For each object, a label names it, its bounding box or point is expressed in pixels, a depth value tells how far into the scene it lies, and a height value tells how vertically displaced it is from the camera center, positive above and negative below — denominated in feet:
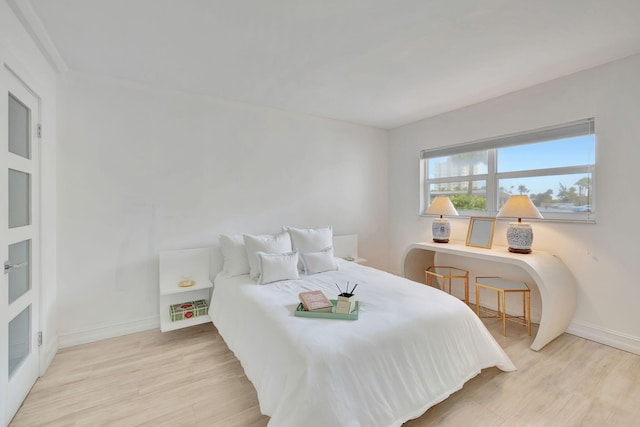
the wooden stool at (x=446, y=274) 10.71 -2.68
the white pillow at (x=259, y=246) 8.55 -1.25
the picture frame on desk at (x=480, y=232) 9.67 -0.77
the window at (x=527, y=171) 8.35 +1.43
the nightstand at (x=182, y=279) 8.37 -2.42
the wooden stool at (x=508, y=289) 8.51 -2.47
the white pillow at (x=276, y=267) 8.04 -1.78
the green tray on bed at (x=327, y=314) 5.62 -2.20
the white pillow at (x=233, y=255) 8.82 -1.57
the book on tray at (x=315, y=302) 5.92 -2.08
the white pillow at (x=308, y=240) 9.75 -1.13
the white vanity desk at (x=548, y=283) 7.41 -2.00
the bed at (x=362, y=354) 4.21 -2.67
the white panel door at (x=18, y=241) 4.93 -0.75
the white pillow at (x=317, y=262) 9.14 -1.81
